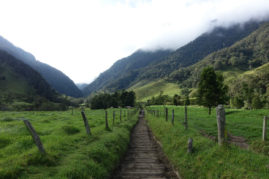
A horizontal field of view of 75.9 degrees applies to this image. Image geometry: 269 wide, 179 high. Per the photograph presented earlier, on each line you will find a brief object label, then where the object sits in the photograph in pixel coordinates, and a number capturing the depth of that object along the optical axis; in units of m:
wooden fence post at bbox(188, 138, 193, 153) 11.08
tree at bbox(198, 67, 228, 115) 41.00
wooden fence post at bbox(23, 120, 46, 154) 8.27
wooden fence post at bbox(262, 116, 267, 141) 13.99
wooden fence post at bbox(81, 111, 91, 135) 15.40
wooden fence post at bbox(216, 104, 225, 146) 9.21
